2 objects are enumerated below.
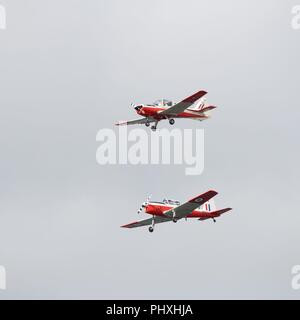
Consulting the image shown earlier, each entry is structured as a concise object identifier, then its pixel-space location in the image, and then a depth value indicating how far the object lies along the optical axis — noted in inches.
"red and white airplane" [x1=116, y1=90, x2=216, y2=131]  4279.0
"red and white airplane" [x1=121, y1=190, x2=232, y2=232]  4126.5
